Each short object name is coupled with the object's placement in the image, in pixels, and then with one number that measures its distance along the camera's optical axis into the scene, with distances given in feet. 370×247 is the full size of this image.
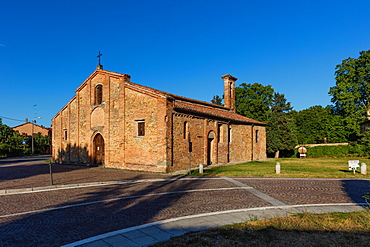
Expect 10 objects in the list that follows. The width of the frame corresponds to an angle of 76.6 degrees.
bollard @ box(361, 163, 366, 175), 50.62
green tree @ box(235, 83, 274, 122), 140.77
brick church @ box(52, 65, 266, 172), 54.75
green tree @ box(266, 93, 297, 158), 117.50
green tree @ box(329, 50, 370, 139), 115.44
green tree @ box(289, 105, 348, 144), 169.27
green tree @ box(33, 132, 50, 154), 153.89
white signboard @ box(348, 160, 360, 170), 50.98
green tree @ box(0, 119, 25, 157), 125.59
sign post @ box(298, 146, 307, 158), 111.13
